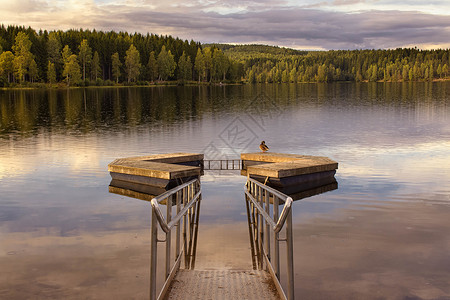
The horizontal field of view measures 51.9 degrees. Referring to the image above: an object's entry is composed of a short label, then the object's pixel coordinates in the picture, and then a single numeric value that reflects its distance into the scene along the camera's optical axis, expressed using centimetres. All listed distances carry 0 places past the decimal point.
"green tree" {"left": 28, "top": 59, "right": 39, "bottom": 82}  13412
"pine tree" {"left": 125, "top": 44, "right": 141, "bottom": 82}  16588
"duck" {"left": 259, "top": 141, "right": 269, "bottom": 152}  2923
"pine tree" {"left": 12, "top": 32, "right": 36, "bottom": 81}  12964
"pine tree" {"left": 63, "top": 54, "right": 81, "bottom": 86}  14000
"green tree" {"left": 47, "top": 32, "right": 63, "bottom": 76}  14975
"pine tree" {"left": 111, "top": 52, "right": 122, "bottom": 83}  16445
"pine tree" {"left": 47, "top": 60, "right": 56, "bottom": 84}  13980
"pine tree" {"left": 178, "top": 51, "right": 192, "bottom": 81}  19638
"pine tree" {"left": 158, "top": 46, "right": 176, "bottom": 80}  18162
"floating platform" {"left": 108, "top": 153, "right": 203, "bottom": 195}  2155
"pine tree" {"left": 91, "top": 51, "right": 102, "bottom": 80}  15738
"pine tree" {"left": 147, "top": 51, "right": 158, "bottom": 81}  18088
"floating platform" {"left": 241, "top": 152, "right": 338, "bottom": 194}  2184
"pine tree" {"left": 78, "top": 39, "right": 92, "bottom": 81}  15325
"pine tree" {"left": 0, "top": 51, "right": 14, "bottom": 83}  12525
